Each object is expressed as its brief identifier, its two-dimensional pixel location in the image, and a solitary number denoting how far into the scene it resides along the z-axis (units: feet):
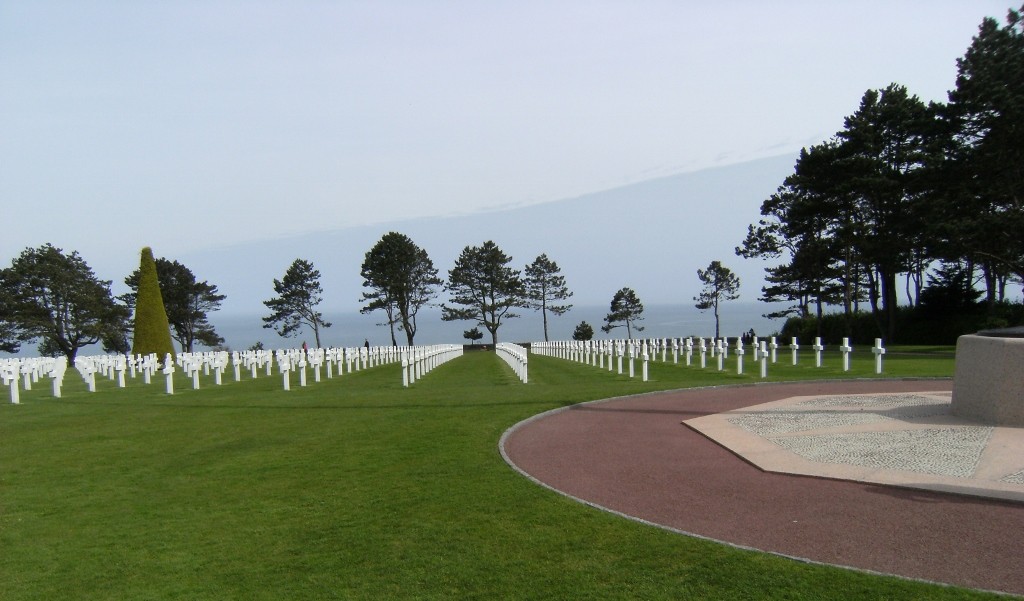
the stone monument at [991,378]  32.65
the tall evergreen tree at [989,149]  97.71
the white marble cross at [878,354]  61.05
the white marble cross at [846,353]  65.36
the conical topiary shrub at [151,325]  127.44
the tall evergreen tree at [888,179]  118.83
